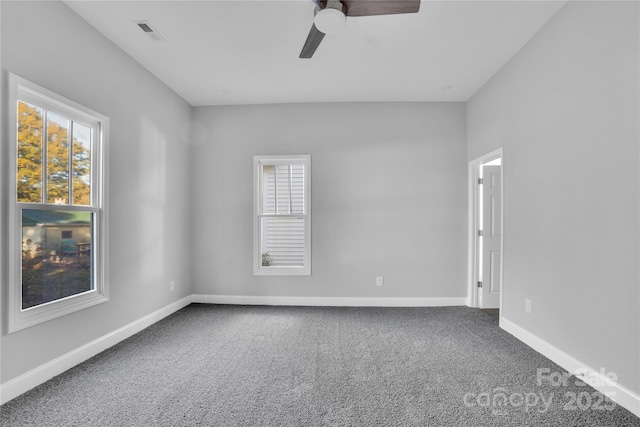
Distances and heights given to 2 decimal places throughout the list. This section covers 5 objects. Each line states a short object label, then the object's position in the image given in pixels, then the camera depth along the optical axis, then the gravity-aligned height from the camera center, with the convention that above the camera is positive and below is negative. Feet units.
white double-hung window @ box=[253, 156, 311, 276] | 13.76 -0.06
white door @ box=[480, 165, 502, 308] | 12.90 -0.60
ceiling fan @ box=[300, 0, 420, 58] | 6.24 +4.44
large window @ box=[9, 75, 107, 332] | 6.50 +0.17
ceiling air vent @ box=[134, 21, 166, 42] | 8.25 +5.29
